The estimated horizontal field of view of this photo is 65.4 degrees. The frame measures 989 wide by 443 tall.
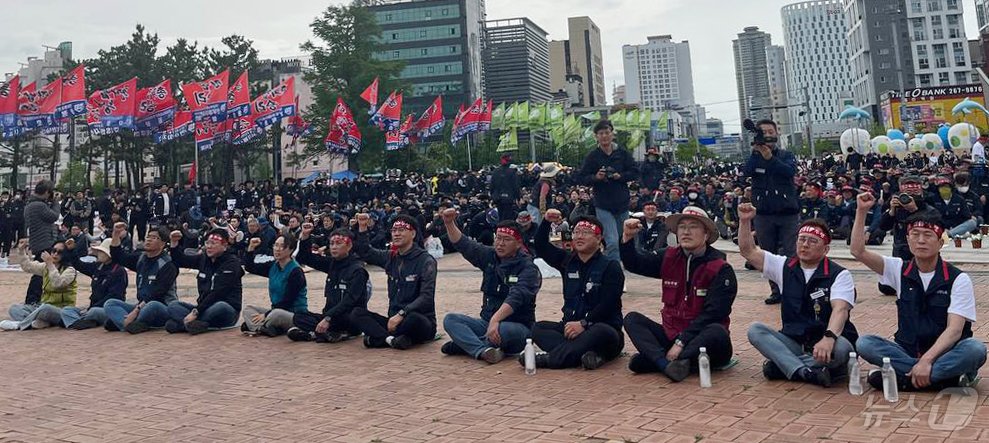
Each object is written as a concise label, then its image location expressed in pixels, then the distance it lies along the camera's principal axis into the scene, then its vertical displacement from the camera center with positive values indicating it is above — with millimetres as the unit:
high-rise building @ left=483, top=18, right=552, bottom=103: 152125 +41052
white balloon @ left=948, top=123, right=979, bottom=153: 39156 +5348
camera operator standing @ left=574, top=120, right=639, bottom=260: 9172 +1045
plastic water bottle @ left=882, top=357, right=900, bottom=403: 4875 -874
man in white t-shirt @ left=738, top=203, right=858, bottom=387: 5262 -442
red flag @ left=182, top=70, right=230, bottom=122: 30000 +7594
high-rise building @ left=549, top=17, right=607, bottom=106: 181250 +50209
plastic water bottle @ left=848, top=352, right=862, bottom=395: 5073 -838
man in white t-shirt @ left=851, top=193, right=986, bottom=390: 4875 -479
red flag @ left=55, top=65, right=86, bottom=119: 28516 +7514
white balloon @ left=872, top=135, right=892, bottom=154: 42594 +5630
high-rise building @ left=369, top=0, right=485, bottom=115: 100625 +30477
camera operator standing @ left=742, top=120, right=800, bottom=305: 8859 +654
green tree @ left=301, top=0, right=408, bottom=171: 49688 +13752
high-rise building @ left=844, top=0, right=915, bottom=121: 102188 +26451
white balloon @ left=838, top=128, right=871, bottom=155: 41656 +5956
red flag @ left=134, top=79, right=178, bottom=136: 30562 +7487
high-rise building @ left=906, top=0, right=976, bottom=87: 99438 +25868
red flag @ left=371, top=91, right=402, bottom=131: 34000 +7277
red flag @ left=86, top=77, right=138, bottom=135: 29500 +7343
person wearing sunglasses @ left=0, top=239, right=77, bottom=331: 10242 +146
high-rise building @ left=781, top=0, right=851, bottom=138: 186500 +49214
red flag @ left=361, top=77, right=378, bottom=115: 34394 +8352
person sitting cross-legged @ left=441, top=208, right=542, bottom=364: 6898 -244
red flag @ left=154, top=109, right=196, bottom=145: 31312 +6840
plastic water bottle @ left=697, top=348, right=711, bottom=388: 5508 -782
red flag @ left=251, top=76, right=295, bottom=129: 31344 +7506
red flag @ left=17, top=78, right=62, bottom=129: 28188 +7300
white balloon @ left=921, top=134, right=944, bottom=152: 41462 +5382
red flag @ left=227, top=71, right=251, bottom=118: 30641 +7539
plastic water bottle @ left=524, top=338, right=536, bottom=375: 6359 -722
